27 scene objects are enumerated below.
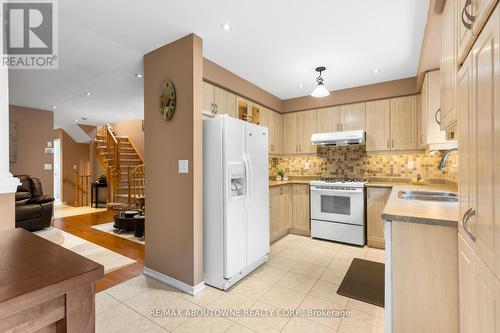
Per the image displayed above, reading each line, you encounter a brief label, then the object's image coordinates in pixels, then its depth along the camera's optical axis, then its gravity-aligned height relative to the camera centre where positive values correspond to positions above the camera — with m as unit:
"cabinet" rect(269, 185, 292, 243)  3.71 -0.77
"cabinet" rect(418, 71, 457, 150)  2.50 +0.53
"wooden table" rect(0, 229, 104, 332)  0.67 -0.38
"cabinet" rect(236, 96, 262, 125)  3.42 +0.85
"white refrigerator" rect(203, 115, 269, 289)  2.34 -0.37
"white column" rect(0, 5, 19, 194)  1.23 +0.16
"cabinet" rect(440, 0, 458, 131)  1.34 +0.61
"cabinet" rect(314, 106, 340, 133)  4.07 +0.80
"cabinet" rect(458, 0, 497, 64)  0.85 +0.59
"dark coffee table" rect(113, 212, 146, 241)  4.02 -1.03
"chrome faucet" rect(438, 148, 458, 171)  2.26 +0.02
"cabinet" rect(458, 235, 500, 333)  0.74 -0.49
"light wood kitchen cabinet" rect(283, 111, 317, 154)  4.36 +0.63
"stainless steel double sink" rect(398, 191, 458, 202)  2.18 -0.31
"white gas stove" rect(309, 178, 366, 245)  3.48 -0.70
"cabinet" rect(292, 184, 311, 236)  4.05 -0.78
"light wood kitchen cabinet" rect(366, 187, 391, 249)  3.40 -0.73
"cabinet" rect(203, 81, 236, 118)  2.79 +0.82
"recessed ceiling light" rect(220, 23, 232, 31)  2.17 +1.30
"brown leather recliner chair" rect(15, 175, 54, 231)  4.28 -0.75
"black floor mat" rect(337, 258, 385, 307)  2.22 -1.24
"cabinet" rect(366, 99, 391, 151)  3.68 +0.62
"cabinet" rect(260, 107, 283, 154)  4.09 +0.72
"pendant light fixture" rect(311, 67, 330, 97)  2.82 +0.87
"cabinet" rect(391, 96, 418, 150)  3.50 +0.62
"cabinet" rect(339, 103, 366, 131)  3.86 +0.80
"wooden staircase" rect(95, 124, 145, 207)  6.38 +0.14
